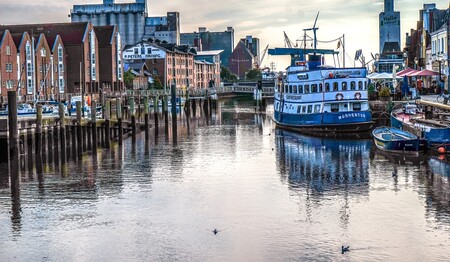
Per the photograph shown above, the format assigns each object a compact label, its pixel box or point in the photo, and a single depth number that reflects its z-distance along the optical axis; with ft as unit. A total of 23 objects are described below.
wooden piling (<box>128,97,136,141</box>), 226.85
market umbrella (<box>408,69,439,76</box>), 226.83
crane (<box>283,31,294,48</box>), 393.50
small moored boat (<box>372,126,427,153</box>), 159.53
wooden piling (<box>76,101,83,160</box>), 191.80
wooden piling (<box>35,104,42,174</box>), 172.84
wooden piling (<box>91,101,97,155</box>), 199.80
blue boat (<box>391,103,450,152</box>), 156.15
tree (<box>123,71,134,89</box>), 428.60
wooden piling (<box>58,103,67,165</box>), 188.75
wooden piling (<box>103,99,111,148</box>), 210.51
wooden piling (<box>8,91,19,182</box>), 160.04
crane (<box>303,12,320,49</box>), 272.51
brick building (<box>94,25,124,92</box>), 387.75
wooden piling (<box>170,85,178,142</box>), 273.07
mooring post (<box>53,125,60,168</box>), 182.86
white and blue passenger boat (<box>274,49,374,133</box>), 208.74
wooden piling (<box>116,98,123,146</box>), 211.20
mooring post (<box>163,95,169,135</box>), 253.77
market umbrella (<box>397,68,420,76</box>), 237.04
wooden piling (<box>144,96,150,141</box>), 221.46
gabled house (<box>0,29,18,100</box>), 295.48
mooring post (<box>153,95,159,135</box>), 252.54
